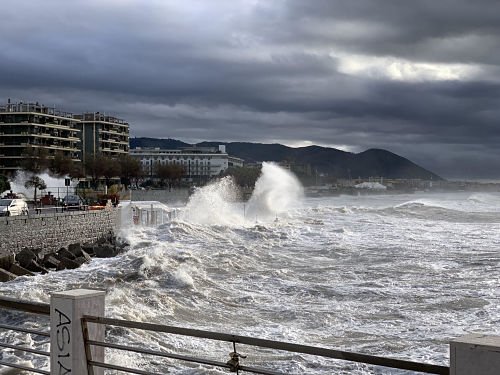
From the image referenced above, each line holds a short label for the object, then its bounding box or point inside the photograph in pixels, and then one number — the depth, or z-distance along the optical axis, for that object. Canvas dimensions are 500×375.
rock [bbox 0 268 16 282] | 20.91
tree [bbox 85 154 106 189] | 93.88
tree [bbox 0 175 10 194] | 61.99
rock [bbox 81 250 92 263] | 26.58
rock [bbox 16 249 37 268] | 23.89
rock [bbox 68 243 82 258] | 27.20
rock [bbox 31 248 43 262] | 25.69
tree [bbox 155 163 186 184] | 126.28
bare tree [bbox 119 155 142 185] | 102.75
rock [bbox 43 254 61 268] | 24.73
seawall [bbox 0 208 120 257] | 26.86
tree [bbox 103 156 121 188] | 94.20
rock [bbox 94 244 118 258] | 28.73
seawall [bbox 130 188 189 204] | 98.06
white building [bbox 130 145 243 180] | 194.50
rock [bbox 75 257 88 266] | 25.59
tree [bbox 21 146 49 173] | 76.88
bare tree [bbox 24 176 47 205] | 56.41
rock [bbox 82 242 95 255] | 29.12
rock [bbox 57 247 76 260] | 26.42
